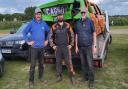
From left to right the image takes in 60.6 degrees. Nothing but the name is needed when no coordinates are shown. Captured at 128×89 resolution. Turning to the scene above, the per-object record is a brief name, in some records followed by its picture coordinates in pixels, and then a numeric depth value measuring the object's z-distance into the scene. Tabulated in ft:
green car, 10.13
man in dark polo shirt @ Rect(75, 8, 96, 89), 9.46
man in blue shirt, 9.58
